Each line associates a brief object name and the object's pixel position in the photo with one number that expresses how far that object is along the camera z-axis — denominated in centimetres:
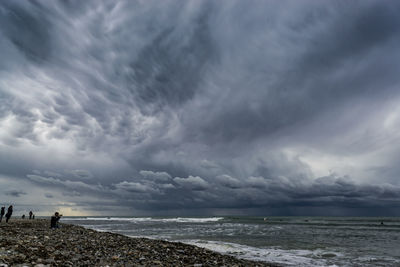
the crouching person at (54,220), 3044
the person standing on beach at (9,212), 3735
